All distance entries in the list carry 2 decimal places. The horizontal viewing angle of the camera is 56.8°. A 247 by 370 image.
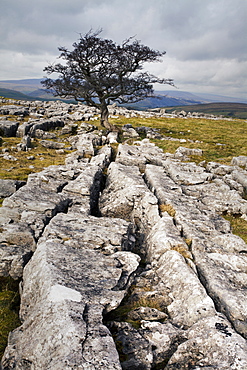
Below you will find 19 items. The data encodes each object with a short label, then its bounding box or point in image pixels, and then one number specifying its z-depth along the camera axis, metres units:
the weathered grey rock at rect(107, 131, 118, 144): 40.06
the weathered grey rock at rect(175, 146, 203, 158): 36.00
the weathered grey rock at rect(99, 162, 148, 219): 15.68
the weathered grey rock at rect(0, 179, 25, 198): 16.94
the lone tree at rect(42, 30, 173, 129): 43.28
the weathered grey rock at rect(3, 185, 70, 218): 13.29
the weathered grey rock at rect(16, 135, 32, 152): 34.22
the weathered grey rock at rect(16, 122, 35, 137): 41.69
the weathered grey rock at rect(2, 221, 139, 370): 5.59
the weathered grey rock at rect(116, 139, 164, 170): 25.38
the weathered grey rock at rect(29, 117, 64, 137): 42.97
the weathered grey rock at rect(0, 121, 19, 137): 40.56
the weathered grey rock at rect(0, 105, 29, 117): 59.00
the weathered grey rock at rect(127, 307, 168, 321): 8.12
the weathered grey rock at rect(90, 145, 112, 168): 25.40
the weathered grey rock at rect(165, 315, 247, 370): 5.90
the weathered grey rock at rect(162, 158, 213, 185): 22.06
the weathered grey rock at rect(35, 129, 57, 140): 42.25
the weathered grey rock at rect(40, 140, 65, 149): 37.69
